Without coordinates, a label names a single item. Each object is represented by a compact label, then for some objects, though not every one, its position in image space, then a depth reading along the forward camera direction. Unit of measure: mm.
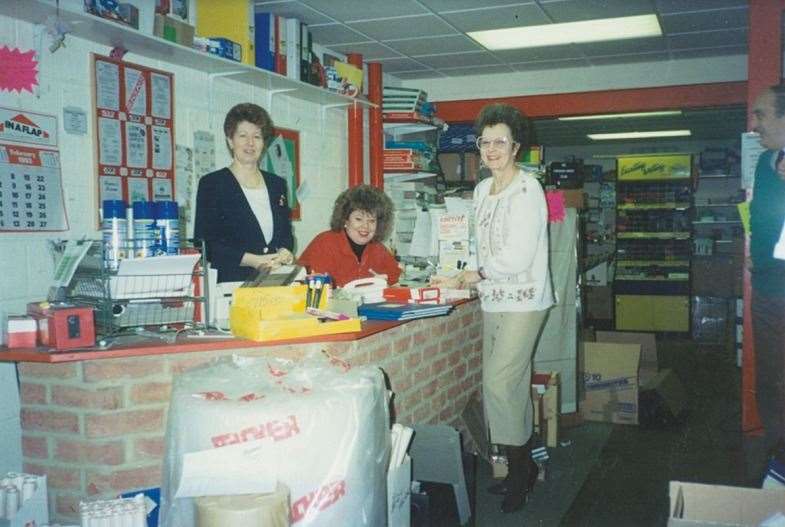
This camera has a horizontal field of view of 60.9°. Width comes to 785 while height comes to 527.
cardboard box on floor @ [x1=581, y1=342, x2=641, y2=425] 4469
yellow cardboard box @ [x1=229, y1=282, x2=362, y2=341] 2105
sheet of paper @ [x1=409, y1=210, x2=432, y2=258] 4668
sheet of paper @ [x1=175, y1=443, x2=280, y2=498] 1602
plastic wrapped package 1632
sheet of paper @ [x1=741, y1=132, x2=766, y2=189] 3951
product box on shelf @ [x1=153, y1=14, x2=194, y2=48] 3221
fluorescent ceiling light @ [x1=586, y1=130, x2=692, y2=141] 9695
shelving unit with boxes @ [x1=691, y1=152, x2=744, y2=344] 8438
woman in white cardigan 2793
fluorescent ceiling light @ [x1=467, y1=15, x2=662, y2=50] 4463
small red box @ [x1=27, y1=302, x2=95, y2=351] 1899
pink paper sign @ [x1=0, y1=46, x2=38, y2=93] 2641
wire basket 2033
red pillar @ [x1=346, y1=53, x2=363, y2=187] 5102
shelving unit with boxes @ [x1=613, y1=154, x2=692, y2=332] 8766
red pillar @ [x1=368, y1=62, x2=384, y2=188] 5281
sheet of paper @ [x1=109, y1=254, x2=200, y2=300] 2031
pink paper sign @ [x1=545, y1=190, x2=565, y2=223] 4281
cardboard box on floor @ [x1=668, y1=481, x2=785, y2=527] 1676
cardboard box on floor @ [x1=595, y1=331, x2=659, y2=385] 4867
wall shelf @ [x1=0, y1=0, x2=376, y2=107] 2613
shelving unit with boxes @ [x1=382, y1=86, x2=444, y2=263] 5391
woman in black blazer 2971
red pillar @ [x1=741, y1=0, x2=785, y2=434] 3873
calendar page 2629
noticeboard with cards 3078
